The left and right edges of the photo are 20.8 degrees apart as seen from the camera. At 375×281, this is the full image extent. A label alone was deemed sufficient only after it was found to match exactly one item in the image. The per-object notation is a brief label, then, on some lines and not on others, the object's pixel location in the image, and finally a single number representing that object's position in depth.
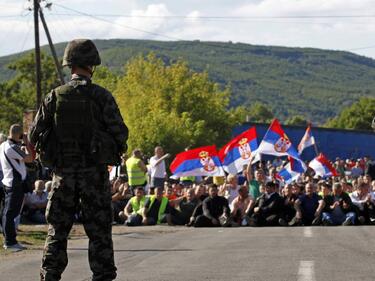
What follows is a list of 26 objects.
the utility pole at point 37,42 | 42.88
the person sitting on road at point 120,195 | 24.44
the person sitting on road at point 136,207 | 23.56
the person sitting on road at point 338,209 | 23.05
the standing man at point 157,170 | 24.88
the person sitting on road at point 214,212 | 22.47
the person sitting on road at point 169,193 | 24.80
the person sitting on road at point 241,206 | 22.92
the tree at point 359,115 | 128.75
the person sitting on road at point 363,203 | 23.13
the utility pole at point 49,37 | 42.83
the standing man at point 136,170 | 24.36
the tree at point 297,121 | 164.50
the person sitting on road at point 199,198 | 22.71
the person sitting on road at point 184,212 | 23.61
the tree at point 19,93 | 82.00
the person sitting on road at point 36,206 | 23.05
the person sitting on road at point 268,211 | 22.80
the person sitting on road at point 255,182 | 24.98
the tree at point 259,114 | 182.25
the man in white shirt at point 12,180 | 14.76
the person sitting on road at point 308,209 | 23.03
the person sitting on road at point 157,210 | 23.59
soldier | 7.89
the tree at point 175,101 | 69.69
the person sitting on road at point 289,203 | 22.98
